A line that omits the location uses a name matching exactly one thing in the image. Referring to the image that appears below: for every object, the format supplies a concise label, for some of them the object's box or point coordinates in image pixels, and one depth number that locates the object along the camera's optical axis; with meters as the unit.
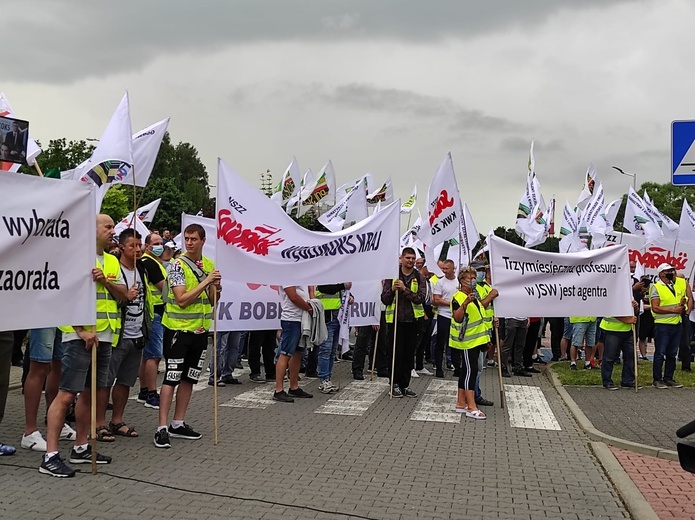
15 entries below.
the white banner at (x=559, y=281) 10.00
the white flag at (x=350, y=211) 15.38
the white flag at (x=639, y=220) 17.56
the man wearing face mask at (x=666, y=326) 11.90
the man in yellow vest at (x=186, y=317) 7.02
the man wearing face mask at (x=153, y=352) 8.81
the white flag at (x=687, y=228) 15.80
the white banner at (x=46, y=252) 5.40
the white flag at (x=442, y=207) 11.89
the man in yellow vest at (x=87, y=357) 6.02
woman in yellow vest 9.20
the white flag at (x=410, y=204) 23.02
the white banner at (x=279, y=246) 7.97
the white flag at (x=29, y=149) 7.06
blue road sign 7.21
